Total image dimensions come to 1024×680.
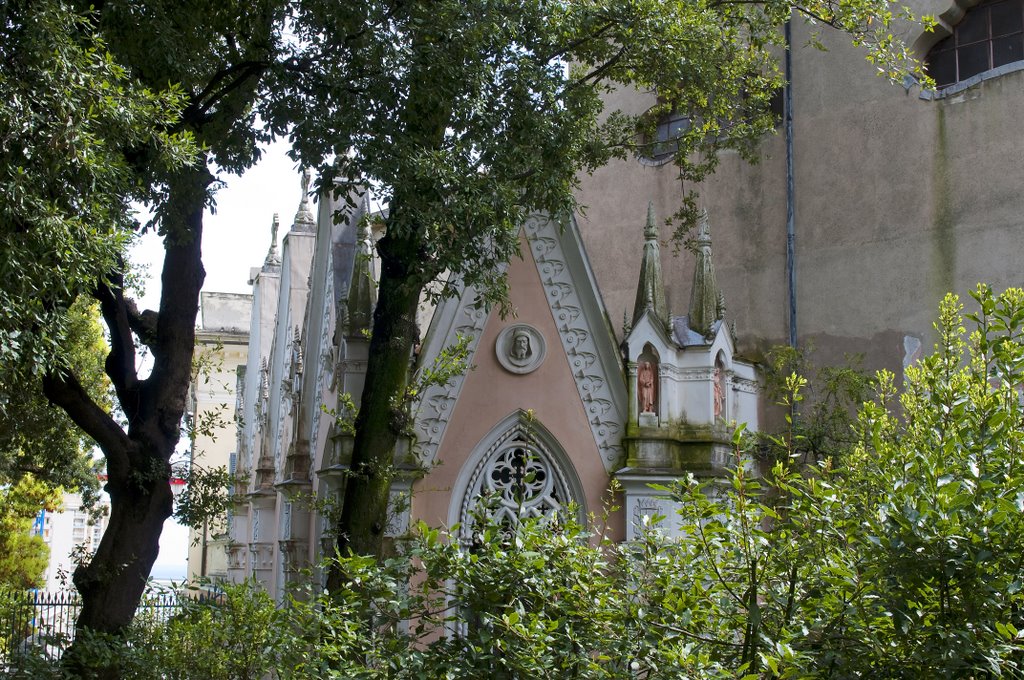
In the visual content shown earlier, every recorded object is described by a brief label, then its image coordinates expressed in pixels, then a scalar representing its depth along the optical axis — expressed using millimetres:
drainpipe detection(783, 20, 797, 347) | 18688
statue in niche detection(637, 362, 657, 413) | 14922
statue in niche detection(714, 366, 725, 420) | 15188
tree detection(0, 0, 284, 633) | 8359
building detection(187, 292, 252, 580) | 43406
